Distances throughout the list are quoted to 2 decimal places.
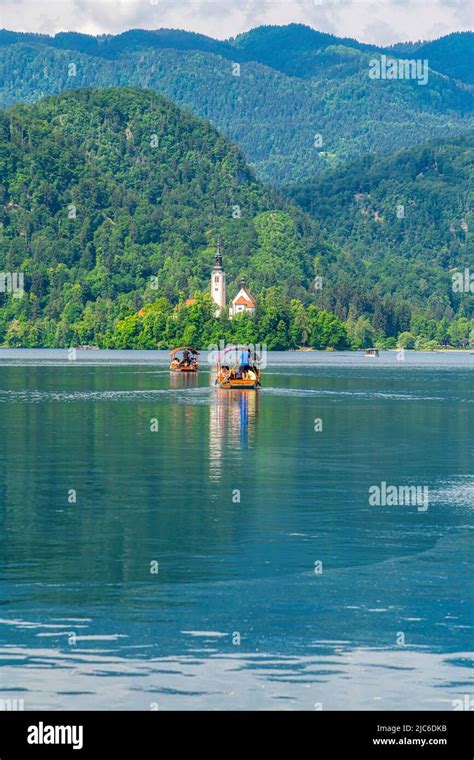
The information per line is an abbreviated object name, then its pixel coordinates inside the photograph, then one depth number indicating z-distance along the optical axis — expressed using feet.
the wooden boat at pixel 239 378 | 465.06
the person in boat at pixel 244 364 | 479.82
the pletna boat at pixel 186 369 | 650.43
